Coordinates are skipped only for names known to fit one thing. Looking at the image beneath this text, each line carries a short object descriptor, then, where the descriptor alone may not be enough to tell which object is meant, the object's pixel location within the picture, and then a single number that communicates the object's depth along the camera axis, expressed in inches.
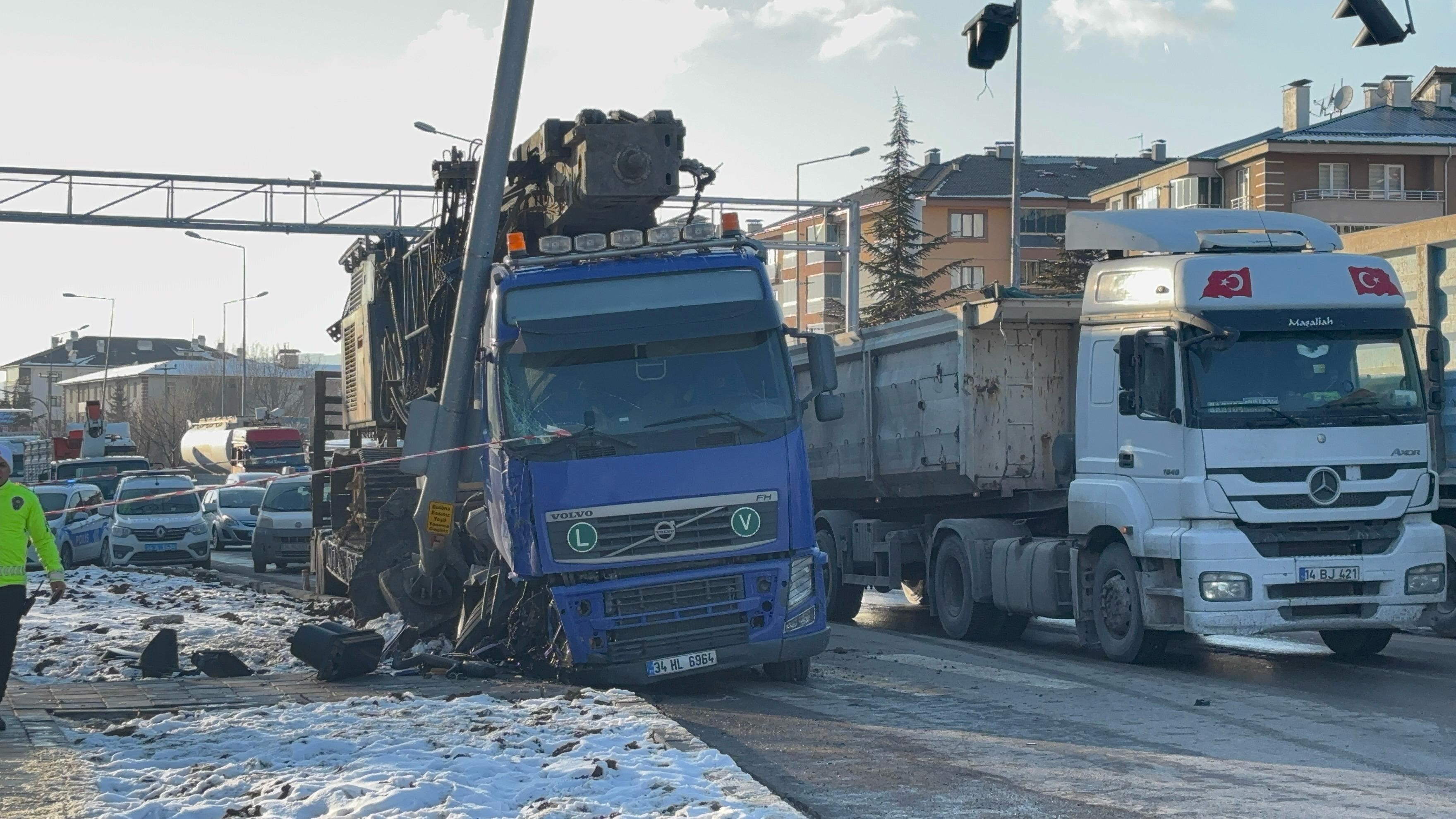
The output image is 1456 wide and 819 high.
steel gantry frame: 1343.5
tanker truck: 2203.5
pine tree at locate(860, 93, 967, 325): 2285.9
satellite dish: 2682.1
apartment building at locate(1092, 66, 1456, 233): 2471.7
